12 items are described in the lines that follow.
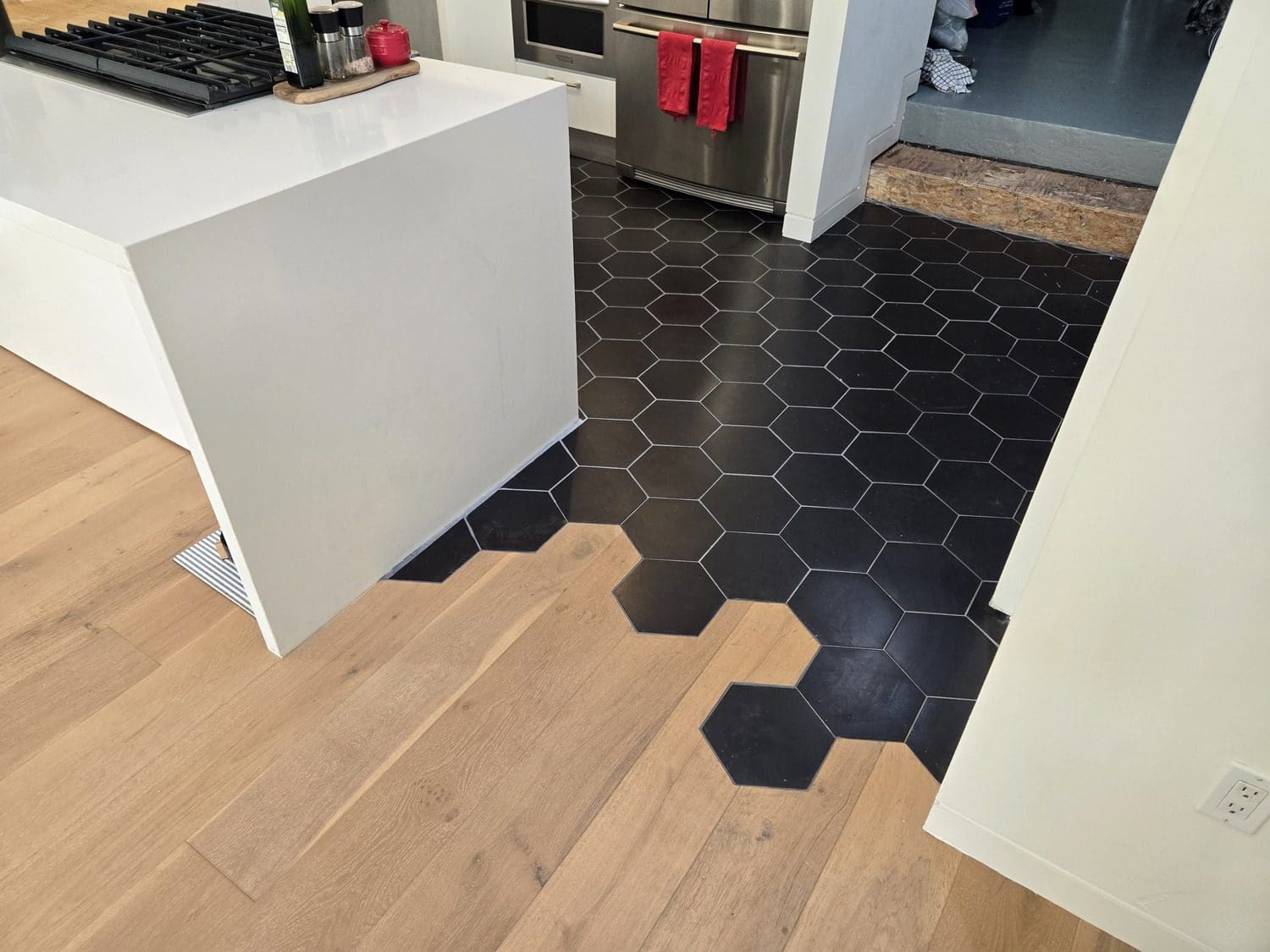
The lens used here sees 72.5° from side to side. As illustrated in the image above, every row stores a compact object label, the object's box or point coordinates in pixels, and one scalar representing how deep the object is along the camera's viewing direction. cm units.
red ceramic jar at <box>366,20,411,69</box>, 191
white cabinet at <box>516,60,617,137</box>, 377
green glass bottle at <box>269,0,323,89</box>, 167
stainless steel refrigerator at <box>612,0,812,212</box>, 304
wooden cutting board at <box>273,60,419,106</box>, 175
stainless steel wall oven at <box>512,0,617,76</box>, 356
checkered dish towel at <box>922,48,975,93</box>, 371
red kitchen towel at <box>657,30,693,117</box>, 319
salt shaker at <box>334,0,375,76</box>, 176
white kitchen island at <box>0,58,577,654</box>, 138
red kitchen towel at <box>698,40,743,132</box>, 310
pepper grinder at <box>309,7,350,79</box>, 173
